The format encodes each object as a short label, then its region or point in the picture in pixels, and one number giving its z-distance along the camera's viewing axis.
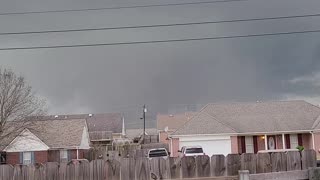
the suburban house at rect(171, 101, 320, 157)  41.62
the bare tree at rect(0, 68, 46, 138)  39.25
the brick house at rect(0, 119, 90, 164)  43.25
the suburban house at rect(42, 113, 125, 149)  74.56
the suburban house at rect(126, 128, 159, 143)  79.44
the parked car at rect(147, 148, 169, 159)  35.98
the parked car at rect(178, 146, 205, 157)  34.53
